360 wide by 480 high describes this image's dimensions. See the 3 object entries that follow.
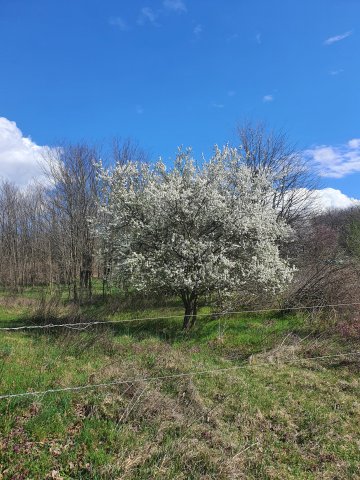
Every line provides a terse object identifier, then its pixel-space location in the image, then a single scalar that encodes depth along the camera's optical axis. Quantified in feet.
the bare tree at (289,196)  87.89
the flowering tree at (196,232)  37.96
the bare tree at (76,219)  81.76
